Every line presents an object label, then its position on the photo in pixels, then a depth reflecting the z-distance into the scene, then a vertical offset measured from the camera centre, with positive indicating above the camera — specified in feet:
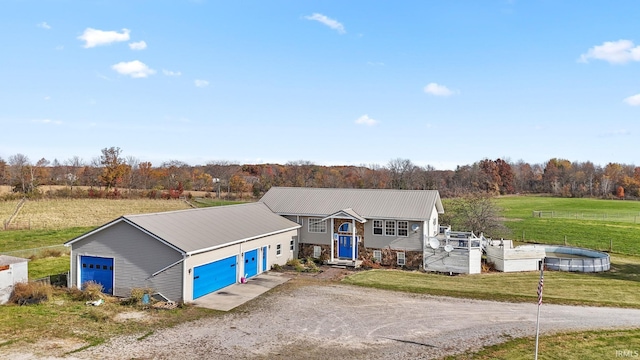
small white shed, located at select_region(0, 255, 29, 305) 59.62 -13.00
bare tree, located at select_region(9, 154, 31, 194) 227.81 +6.44
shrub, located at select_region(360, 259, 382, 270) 92.73 -17.52
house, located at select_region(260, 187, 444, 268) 92.73 -8.94
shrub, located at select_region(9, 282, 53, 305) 59.36 -15.50
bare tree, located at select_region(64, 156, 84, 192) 302.06 +9.29
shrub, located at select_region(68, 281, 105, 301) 62.03 -16.17
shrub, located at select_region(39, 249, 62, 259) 93.82 -15.46
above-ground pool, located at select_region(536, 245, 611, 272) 86.99 -16.23
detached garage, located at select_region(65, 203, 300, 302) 62.80 -11.14
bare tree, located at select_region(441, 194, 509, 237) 118.21 -9.03
